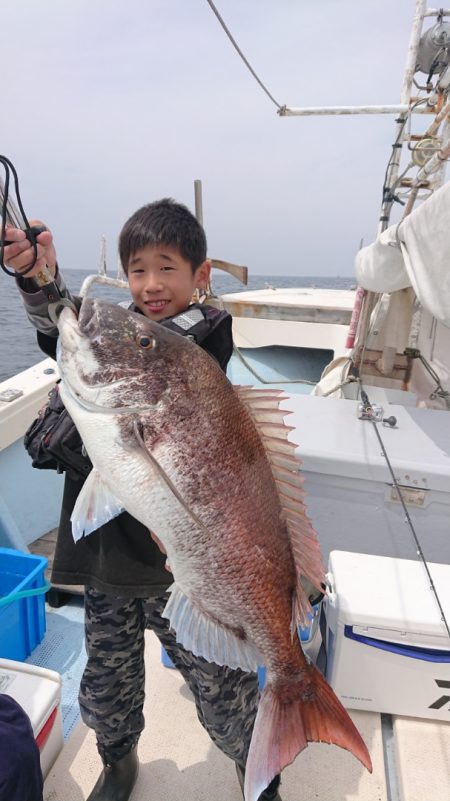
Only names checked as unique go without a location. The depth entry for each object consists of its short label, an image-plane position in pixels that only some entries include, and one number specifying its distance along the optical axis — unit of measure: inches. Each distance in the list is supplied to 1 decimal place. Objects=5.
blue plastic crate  106.3
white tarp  115.3
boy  67.1
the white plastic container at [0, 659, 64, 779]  77.2
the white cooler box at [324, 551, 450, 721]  89.0
